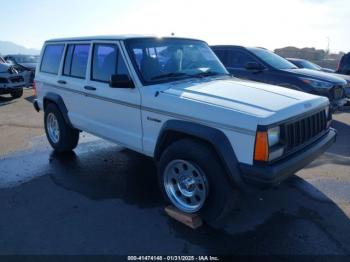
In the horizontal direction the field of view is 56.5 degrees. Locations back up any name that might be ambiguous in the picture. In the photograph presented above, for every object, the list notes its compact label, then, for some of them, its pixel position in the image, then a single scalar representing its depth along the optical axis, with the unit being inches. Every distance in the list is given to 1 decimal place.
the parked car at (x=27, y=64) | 577.0
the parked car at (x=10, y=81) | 494.6
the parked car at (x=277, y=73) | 301.1
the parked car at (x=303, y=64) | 522.8
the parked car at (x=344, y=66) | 481.8
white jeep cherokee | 121.3
